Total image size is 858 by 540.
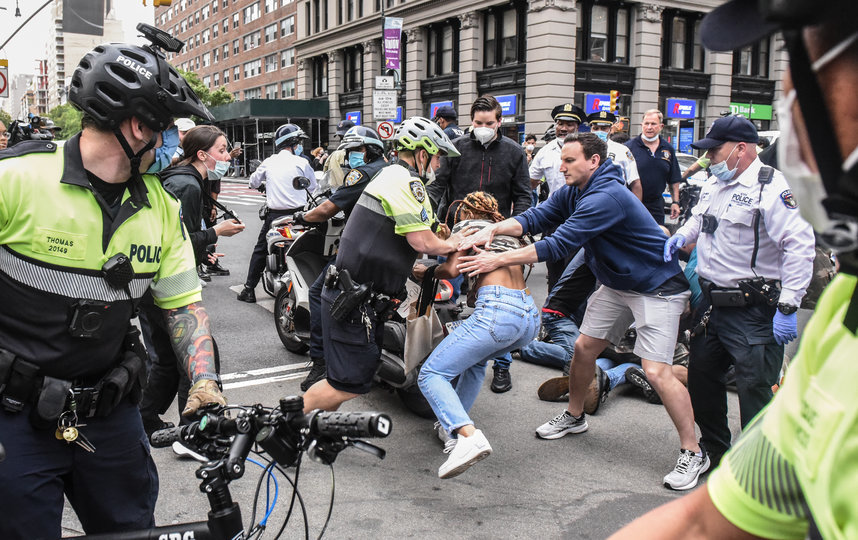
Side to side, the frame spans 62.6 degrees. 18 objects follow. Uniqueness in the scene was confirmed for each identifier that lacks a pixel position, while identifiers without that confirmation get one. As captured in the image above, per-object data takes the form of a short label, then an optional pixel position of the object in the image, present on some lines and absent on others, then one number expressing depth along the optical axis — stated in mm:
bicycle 1591
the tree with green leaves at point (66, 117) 97419
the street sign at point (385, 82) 17656
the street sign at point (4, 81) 19328
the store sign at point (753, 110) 31156
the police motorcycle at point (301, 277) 6441
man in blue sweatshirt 4227
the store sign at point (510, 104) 27703
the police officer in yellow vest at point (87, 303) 2098
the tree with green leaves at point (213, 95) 56344
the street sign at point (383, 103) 17734
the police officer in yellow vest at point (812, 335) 810
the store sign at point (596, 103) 26922
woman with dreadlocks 3792
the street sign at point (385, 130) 16406
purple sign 19641
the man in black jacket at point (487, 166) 7066
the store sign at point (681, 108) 28734
